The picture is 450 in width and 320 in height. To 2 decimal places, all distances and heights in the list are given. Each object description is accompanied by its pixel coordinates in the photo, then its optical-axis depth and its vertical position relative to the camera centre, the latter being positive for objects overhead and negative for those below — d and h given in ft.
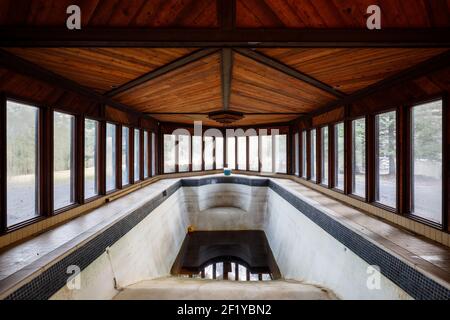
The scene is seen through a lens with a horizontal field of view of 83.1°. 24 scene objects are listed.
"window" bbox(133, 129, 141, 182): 22.30 +0.62
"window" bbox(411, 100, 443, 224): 9.62 -0.05
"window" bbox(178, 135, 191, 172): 29.28 +1.01
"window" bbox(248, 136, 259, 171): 30.86 +0.86
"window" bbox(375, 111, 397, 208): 12.00 +0.01
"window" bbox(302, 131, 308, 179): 24.27 +0.47
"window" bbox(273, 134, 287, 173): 28.81 +0.80
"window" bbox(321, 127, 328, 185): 19.97 +0.44
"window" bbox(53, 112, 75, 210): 11.76 +0.07
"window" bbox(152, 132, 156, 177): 26.35 +0.71
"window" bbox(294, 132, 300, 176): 26.08 +0.30
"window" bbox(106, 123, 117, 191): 17.04 +0.34
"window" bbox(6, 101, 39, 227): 9.20 -0.01
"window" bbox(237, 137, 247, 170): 31.89 +0.91
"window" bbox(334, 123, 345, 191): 17.15 +0.23
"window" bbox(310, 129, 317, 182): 22.65 +0.33
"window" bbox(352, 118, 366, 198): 14.52 +0.14
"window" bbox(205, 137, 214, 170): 31.83 +0.94
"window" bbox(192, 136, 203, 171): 30.53 +0.91
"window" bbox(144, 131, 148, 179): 24.41 +0.67
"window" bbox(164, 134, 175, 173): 28.19 +0.86
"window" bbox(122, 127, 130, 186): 19.74 +0.40
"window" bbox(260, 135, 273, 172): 29.78 +0.83
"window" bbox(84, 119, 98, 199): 14.37 +0.19
